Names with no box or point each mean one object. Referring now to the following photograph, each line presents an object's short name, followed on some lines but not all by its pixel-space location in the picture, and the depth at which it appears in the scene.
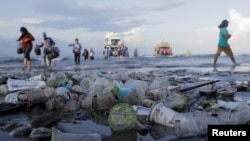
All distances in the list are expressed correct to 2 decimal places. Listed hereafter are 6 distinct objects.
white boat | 45.08
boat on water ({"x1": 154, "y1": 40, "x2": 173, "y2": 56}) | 49.69
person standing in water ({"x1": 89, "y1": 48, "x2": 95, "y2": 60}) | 33.53
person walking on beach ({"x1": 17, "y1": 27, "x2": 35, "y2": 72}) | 11.17
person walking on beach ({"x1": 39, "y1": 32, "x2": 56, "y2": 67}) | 13.49
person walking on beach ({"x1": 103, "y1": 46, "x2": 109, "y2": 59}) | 43.46
